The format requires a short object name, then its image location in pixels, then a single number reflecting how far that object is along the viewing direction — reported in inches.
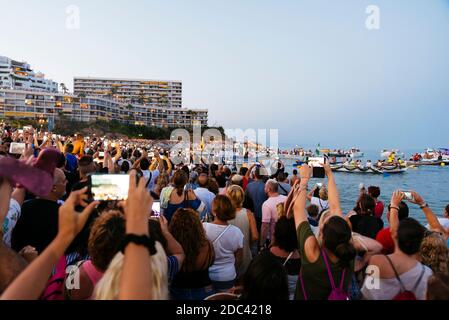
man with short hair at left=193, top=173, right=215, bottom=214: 206.8
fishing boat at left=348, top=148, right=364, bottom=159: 3505.2
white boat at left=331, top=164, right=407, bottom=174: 1813.6
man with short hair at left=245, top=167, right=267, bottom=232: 241.1
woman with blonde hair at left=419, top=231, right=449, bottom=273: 105.0
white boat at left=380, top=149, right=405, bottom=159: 3500.2
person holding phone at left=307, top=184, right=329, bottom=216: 224.0
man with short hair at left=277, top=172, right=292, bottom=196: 252.8
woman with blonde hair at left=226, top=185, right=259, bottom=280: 167.9
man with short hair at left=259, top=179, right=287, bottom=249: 193.8
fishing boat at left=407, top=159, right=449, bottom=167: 2970.5
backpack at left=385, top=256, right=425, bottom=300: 86.7
